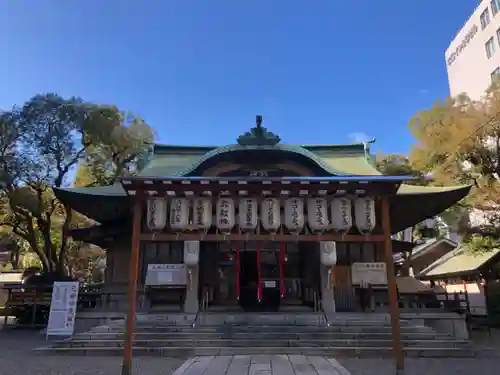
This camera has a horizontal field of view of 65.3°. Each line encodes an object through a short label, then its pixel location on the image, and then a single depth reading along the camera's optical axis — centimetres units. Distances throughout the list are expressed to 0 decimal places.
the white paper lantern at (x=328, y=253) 1330
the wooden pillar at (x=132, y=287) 770
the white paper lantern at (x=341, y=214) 846
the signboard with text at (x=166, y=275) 1349
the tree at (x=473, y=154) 1681
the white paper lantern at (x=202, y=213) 853
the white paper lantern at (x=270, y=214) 845
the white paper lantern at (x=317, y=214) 845
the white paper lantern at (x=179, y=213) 847
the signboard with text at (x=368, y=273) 1357
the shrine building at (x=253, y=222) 849
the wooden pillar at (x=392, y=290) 776
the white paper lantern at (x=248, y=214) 852
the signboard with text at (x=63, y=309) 1226
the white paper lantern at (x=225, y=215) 850
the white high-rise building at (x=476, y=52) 3337
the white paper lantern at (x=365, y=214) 854
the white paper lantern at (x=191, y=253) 1352
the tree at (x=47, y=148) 2030
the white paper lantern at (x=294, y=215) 848
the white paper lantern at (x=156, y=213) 851
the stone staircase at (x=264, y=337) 1059
